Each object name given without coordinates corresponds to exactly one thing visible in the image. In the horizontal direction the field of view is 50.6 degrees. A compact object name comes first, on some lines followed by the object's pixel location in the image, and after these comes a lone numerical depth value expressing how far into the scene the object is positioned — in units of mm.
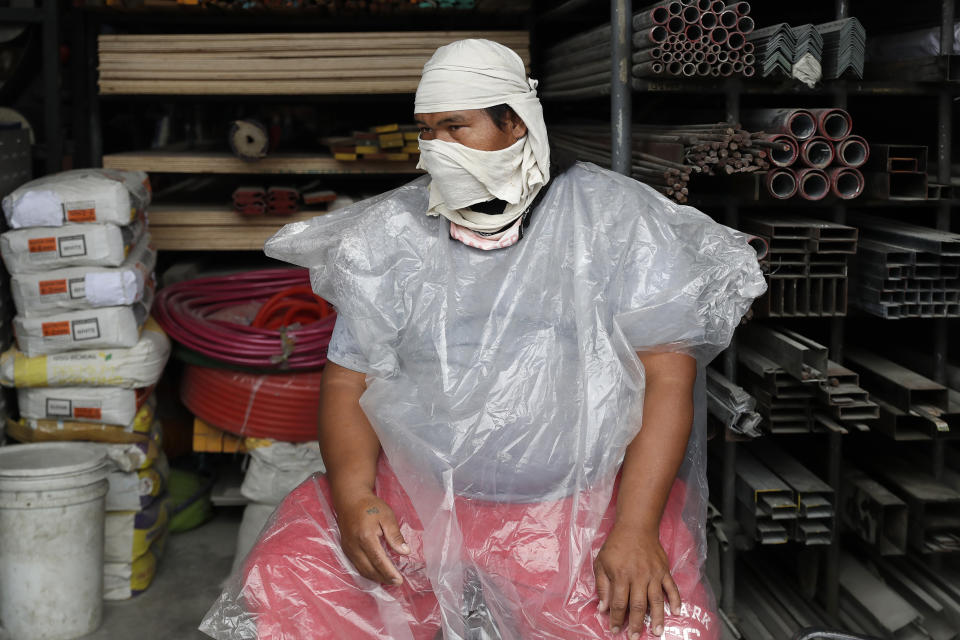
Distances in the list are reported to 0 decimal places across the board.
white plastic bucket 3168
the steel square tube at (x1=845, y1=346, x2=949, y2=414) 2791
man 2047
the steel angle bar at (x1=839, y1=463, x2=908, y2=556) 2902
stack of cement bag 3418
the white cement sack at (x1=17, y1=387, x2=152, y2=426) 3521
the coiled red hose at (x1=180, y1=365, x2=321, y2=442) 3693
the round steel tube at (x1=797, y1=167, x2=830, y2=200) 2701
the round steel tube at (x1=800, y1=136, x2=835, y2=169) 2711
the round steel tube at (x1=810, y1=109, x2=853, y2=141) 2719
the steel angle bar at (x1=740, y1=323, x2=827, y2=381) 2646
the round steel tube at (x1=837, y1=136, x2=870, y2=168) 2732
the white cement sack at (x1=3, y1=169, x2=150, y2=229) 3391
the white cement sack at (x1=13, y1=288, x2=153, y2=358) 3459
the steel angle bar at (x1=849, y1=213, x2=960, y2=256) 2703
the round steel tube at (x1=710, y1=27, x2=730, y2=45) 2689
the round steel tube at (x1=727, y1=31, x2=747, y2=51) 2691
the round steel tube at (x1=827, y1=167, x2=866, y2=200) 2725
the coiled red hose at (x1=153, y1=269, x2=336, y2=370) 3688
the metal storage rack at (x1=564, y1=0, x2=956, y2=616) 2848
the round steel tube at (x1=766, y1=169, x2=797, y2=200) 2684
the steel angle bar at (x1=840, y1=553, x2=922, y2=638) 2846
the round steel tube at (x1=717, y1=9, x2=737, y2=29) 2680
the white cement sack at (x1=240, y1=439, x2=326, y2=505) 3658
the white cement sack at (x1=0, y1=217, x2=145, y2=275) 3408
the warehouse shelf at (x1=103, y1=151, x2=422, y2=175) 4109
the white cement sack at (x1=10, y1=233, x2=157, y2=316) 3438
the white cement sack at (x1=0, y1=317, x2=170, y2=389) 3490
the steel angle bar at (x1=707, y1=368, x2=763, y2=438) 2730
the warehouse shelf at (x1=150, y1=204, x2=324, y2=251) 4117
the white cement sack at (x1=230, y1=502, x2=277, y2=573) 3570
